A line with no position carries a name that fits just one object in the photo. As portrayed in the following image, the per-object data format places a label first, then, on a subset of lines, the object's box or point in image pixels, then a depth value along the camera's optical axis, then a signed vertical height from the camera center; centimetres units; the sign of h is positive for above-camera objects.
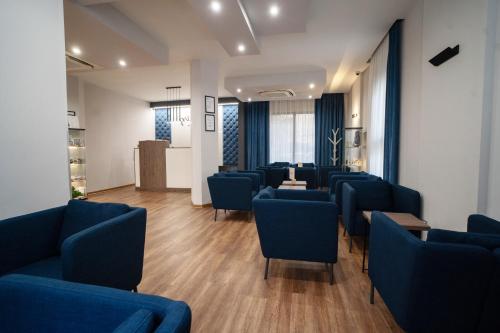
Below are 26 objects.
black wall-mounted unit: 231 +94
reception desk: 756 -55
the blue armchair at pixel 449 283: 128 -70
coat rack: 871 +32
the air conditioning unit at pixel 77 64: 441 +162
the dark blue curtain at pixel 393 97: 375 +83
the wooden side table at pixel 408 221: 220 -66
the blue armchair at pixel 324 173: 725 -64
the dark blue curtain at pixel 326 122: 883 +103
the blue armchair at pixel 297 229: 230 -74
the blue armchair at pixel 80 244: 148 -64
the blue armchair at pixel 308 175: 680 -65
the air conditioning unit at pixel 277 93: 691 +167
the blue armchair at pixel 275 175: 666 -64
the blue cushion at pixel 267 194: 264 -47
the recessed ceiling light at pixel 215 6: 294 +174
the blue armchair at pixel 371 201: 310 -67
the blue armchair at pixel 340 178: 411 -50
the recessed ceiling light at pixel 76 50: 407 +167
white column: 543 +49
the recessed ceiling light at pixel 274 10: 321 +185
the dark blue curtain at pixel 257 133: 941 +69
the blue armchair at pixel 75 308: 83 -57
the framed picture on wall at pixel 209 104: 554 +106
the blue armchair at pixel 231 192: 438 -74
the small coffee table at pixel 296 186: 442 -63
